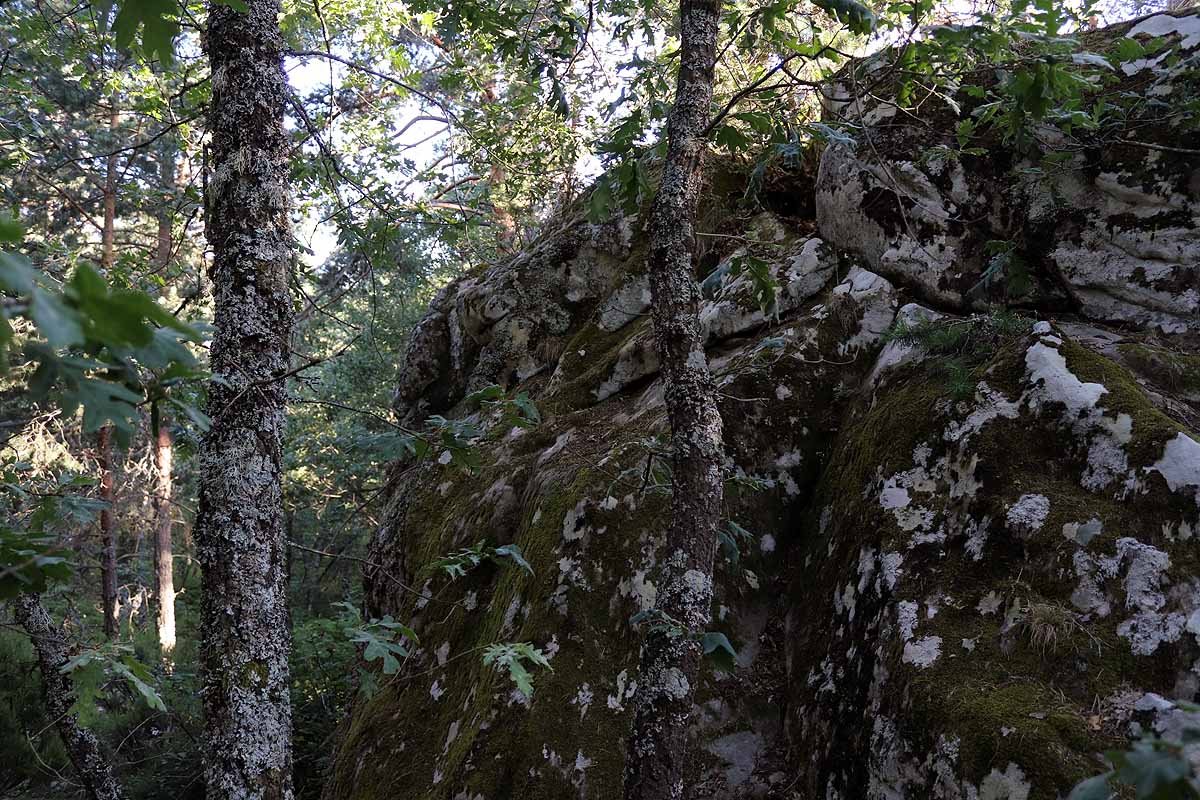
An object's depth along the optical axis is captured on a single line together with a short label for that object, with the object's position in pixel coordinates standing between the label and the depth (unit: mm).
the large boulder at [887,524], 2695
